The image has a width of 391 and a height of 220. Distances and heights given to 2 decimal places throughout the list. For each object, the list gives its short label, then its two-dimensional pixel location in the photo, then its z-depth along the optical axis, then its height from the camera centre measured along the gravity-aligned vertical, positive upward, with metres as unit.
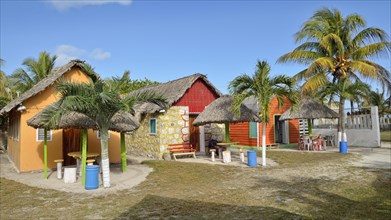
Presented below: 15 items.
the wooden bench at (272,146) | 21.07 -1.45
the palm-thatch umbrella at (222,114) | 14.34 +0.62
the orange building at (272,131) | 21.36 -0.39
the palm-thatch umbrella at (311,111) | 17.83 +0.78
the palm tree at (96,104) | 8.53 +0.75
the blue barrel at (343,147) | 16.50 -1.28
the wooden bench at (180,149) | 15.65 -1.16
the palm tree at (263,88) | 12.54 +1.56
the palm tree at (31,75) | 23.23 +4.46
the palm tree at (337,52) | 17.64 +4.30
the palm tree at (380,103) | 36.84 +2.39
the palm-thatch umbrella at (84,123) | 10.08 +0.24
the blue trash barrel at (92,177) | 9.29 -1.44
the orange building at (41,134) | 12.87 -0.11
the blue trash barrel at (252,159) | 12.88 -1.40
